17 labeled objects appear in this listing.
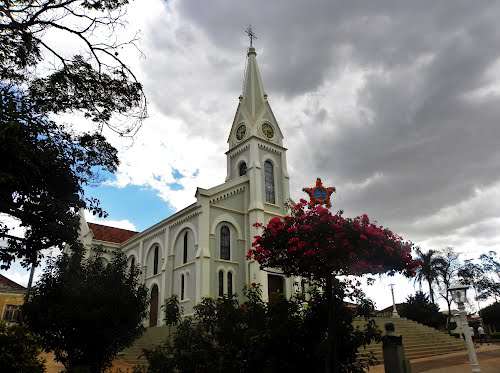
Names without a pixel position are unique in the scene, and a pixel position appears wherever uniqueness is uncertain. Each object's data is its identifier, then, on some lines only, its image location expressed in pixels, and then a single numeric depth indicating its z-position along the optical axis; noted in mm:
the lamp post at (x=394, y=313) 29294
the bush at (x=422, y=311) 35031
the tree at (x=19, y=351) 10844
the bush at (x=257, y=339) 8688
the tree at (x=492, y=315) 42000
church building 27891
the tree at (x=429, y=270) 42969
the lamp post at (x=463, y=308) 10570
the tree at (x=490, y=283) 44969
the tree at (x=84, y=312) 10656
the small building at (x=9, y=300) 35281
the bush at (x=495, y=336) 32562
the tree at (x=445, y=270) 43062
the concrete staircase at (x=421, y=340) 21297
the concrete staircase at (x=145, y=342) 22011
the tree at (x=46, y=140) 8102
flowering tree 8367
